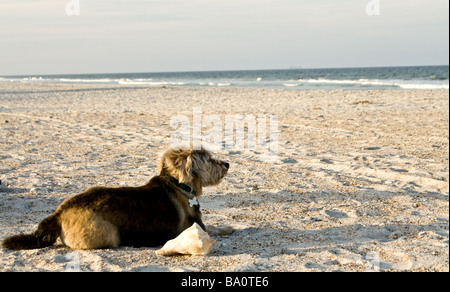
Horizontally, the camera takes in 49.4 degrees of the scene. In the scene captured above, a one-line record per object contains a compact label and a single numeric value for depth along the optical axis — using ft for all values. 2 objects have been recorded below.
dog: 16.11
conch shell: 15.94
